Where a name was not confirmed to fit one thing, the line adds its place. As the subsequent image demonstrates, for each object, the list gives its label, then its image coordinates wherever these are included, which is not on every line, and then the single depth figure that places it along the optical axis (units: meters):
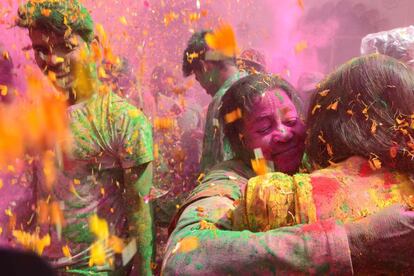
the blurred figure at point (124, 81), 2.90
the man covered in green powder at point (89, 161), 1.94
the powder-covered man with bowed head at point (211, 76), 2.28
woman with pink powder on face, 1.01
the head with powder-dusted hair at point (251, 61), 3.03
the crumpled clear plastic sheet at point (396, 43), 2.78
